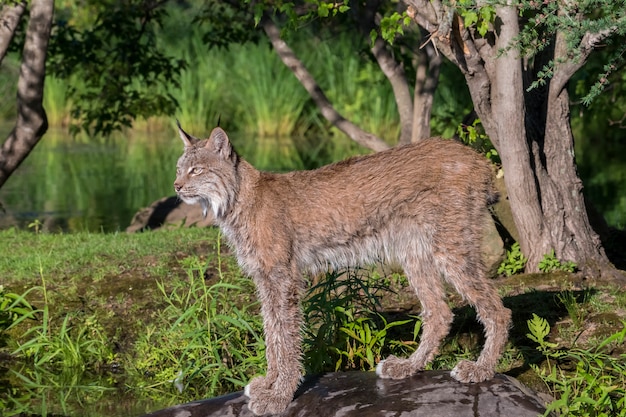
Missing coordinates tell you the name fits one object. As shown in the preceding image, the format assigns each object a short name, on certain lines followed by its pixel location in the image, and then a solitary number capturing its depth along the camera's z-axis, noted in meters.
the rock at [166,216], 26.45
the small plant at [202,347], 15.52
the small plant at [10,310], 17.06
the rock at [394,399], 12.04
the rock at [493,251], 19.53
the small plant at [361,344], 14.82
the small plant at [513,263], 19.34
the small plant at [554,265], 18.58
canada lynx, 13.26
